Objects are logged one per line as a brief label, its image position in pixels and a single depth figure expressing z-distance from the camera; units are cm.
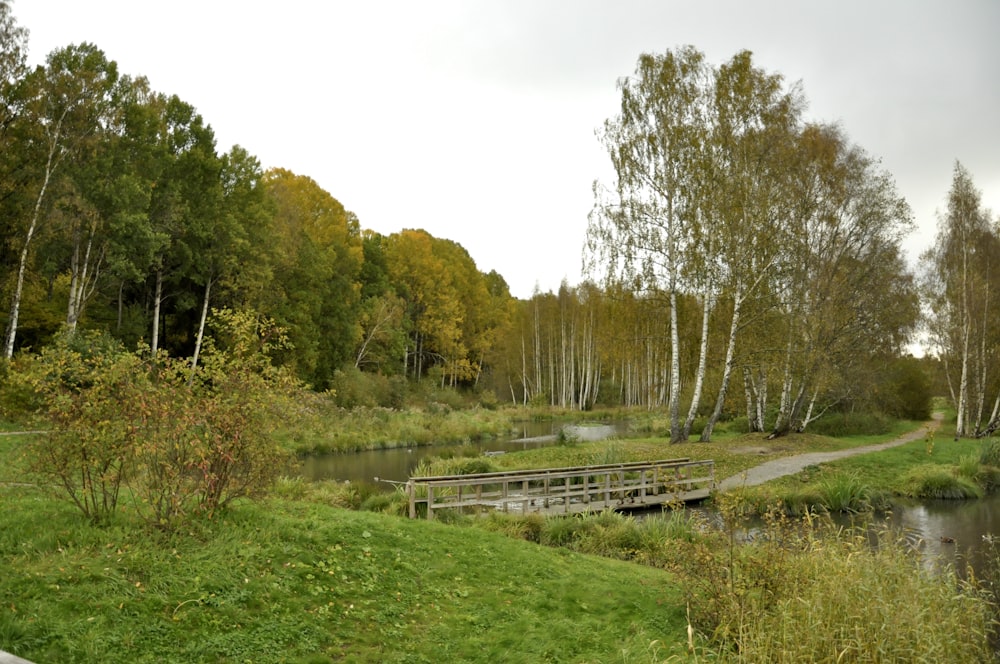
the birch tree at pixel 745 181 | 2467
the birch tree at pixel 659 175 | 2486
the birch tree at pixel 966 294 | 3050
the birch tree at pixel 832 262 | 2680
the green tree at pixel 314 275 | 3625
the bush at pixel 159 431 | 805
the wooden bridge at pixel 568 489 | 1488
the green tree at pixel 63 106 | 2411
